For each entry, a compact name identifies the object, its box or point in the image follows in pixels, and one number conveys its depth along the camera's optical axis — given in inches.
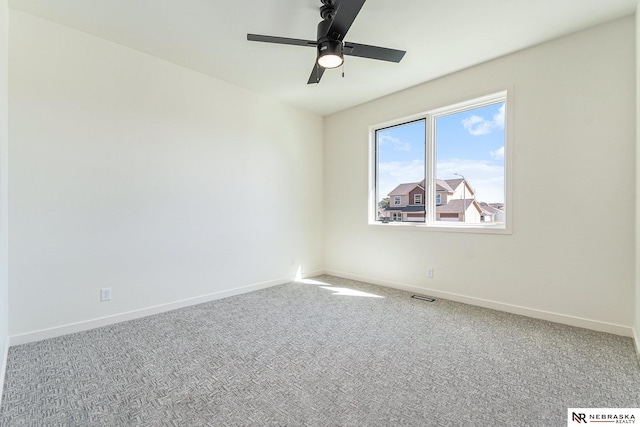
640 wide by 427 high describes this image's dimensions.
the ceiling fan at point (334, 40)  73.5
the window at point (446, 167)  127.6
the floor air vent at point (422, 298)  138.3
